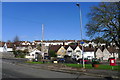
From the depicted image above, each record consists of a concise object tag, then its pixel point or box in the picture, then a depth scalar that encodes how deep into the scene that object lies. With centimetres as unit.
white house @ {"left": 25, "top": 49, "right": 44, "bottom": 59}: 5220
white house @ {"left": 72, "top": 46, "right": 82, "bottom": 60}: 4657
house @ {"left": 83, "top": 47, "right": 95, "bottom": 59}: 4722
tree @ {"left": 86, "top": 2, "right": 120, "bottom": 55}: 1835
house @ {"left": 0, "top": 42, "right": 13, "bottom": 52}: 6642
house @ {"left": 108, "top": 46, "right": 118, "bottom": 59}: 5007
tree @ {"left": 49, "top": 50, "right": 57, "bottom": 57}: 4491
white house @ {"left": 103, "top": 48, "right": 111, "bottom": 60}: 4880
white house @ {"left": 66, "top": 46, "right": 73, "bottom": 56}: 4830
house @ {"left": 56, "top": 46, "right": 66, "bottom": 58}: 4819
